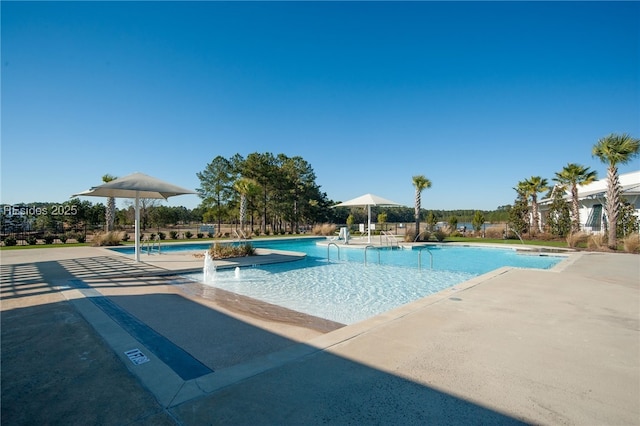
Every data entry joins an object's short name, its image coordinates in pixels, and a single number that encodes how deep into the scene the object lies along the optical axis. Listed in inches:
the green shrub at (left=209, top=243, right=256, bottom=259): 405.1
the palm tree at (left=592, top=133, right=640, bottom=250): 499.8
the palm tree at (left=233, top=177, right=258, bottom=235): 870.4
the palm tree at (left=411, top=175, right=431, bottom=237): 792.9
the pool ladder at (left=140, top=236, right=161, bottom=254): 587.2
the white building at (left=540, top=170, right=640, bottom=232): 694.5
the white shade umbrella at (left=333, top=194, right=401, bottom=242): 675.4
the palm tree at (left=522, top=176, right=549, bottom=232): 763.4
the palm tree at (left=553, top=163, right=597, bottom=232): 652.3
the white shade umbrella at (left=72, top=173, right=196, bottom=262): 316.1
